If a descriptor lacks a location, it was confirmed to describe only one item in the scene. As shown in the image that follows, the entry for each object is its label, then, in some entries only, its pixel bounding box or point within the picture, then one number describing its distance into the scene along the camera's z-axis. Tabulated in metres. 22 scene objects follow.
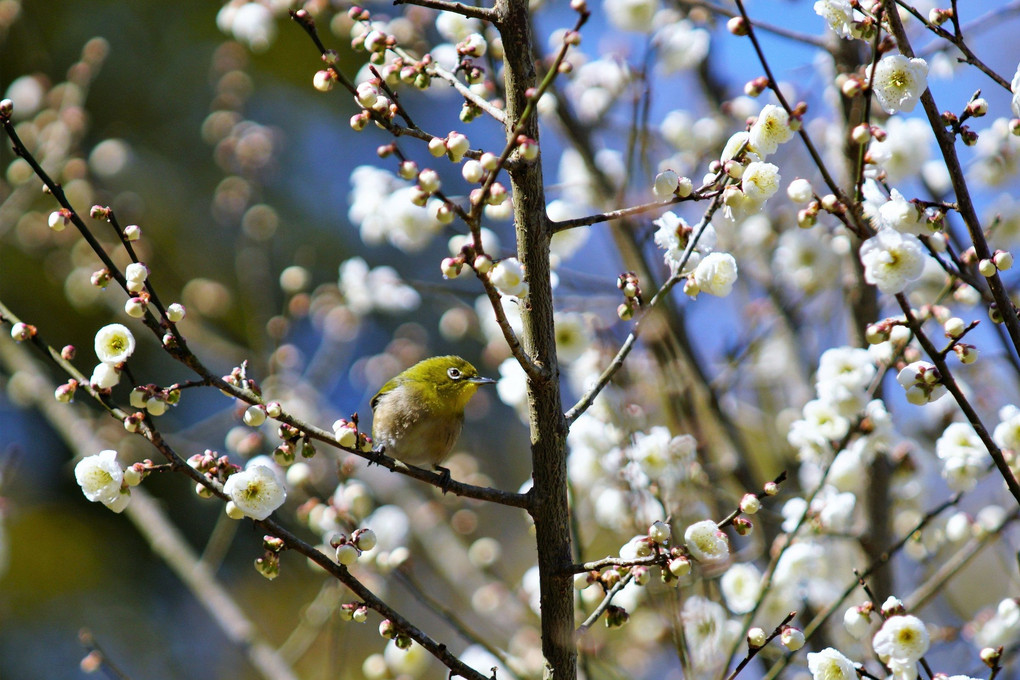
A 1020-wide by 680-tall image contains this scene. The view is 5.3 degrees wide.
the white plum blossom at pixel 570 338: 5.10
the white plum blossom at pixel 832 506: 5.04
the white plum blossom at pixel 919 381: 4.80
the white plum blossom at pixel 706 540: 4.81
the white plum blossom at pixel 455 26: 5.02
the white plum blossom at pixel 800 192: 4.80
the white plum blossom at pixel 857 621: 4.84
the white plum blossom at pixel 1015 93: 4.79
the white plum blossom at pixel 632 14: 5.74
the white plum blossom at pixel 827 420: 5.01
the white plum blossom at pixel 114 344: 4.80
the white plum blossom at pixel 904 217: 4.79
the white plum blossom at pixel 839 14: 4.81
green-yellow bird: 5.09
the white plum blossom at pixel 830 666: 4.81
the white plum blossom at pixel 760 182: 4.81
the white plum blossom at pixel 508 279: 4.76
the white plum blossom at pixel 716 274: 4.85
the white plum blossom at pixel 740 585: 5.10
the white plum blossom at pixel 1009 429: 4.89
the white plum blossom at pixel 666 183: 4.81
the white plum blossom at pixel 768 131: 4.80
